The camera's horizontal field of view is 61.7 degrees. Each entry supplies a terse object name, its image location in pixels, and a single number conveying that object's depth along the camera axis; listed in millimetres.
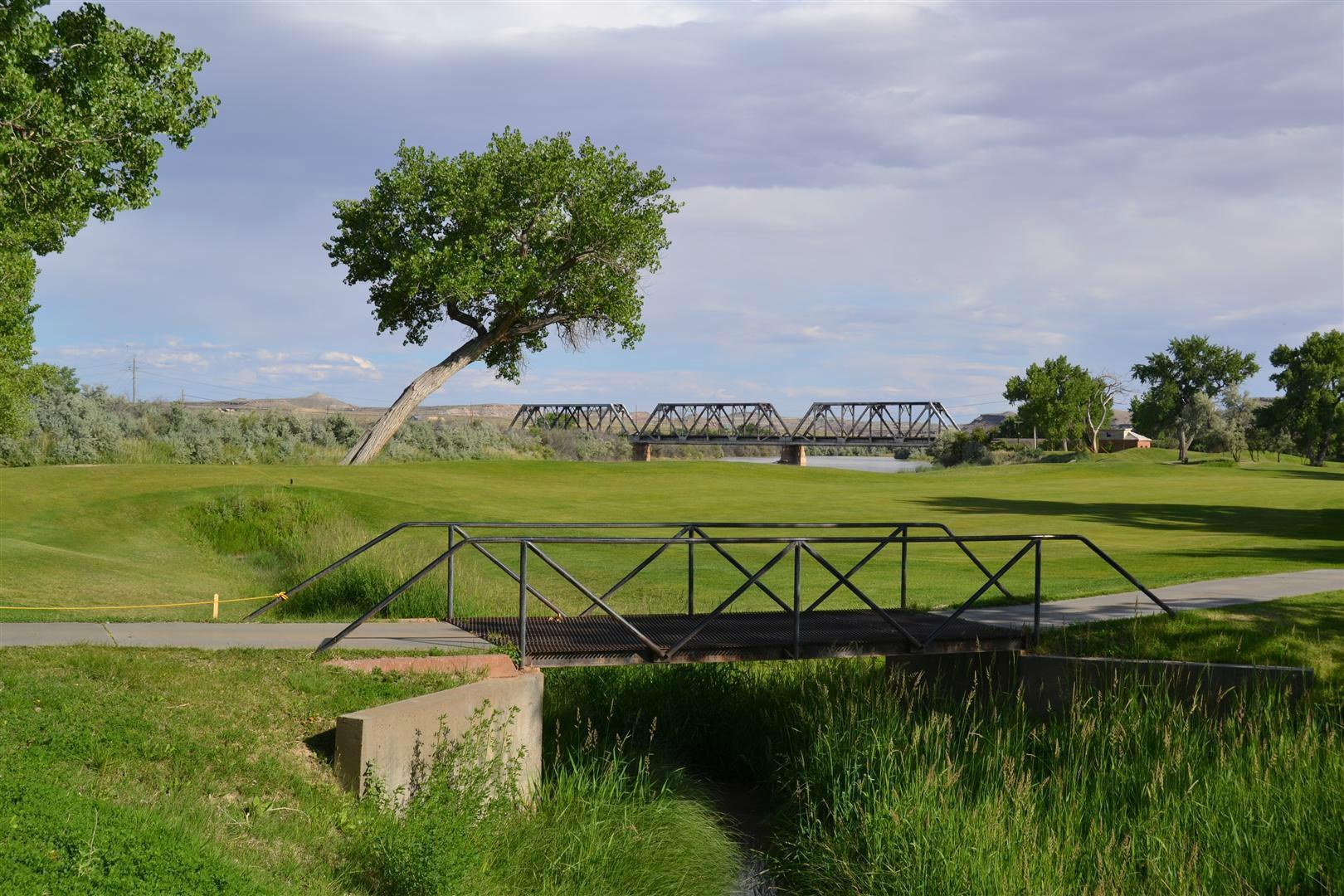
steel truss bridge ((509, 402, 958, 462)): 74000
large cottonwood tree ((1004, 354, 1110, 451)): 83188
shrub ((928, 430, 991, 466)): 75938
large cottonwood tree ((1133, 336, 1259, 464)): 95500
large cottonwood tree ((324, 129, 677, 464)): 33125
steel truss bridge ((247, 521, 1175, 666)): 8664
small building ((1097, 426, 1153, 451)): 109312
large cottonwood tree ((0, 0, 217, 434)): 15031
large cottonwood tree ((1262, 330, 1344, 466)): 75000
